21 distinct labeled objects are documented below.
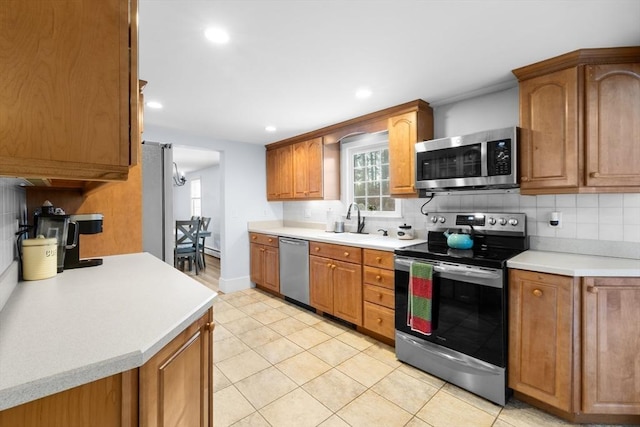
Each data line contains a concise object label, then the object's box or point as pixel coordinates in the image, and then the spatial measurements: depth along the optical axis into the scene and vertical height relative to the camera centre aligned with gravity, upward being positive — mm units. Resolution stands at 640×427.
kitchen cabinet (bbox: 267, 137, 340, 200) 3678 +564
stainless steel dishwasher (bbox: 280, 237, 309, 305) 3392 -690
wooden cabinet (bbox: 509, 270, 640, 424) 1631 -783
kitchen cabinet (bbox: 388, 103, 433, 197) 2680 +658
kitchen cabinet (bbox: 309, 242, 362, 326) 2811 -709
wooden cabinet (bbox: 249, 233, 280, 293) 3852 -673
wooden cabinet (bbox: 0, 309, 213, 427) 687 -504
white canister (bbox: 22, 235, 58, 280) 1385 -212
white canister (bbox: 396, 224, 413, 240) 2877 -210
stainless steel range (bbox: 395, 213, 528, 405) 1872 -661
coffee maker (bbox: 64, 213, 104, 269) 1697 -105
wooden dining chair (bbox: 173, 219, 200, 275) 5262 -526
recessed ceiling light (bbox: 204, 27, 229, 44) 1605 +1014
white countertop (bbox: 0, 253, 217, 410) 668 -351
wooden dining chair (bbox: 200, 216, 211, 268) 5670 -317
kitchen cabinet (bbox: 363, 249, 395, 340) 2523 -728
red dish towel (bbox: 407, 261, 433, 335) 2148 -642
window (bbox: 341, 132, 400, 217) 3363 +476
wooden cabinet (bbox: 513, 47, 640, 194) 1791 +582
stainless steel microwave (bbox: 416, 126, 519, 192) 2088 +399
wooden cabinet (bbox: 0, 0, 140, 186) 717 +340
